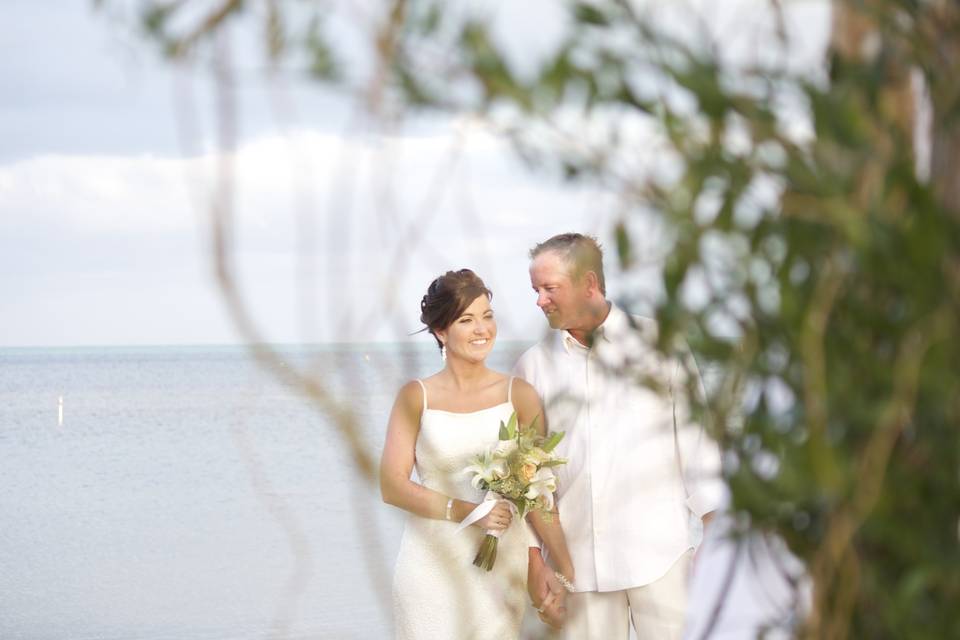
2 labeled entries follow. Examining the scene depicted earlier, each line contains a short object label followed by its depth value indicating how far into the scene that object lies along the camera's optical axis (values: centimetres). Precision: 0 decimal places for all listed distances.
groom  849
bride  958
